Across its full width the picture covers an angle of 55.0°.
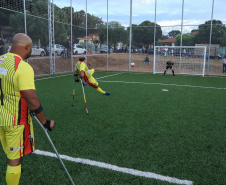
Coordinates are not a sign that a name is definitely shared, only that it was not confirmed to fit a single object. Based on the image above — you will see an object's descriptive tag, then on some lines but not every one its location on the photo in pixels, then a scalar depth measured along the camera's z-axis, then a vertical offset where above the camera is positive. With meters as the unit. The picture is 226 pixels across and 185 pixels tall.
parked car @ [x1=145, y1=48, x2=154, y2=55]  19.74 +1.07
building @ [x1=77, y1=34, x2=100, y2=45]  20.40 +2.24
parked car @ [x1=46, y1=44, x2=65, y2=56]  17.05 +1.07
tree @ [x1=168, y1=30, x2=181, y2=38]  18.34 +2.55
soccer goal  17.98 +0.35
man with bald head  2.08 -0.44
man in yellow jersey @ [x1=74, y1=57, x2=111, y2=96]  6.81 -0.35
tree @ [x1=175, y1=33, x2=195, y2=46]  17.95 +2.00
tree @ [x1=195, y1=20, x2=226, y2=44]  17.23 +2.48
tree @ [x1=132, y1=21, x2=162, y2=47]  18.92 +2.64
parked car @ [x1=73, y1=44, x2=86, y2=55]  19.47 +1.18
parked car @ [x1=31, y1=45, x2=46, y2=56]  15.37 +0.78
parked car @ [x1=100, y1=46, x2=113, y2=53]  20.97 +1.28
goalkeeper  16.46 -0.08
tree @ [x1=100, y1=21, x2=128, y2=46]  20.32 +2.76
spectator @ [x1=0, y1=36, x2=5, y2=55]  12.31 +0.98
